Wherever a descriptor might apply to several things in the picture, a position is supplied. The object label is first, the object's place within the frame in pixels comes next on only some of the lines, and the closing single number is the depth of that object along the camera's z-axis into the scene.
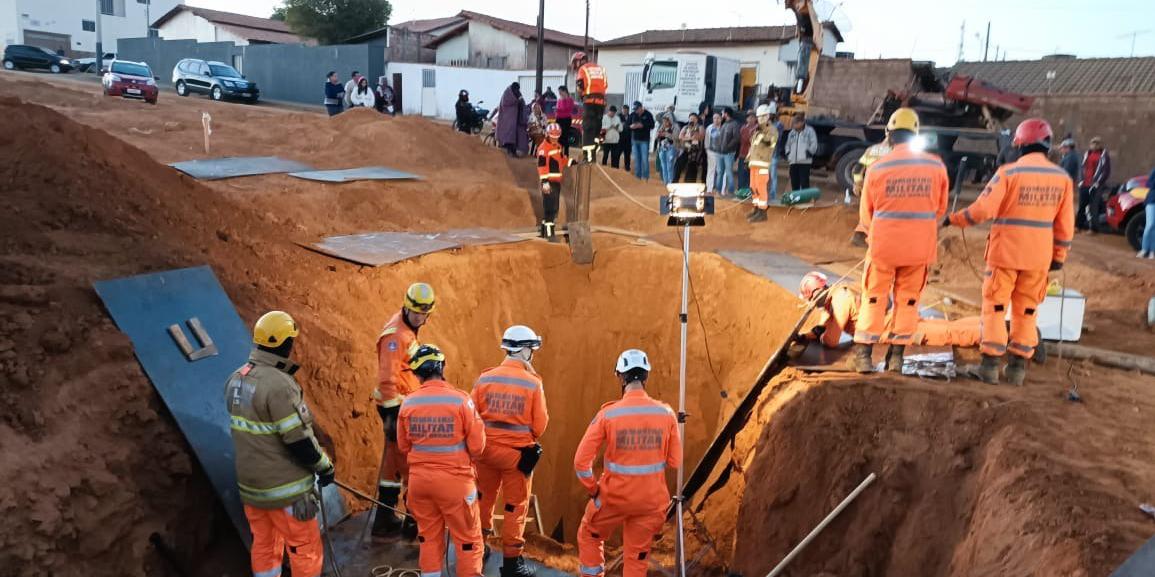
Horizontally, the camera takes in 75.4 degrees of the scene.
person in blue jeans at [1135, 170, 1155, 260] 11.50
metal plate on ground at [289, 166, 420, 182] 13.32
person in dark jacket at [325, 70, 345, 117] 19.97
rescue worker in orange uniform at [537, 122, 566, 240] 11.55
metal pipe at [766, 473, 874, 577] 5.56
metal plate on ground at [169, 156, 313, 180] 12.68
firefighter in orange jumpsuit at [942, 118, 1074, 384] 5.97
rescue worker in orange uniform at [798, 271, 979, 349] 7.30
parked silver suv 28.33
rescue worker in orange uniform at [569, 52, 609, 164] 11.05
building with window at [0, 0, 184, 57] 46.59
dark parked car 32.09
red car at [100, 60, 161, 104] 22.56
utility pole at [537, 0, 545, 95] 26.61
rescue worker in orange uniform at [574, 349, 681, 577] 5.46
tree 43.78
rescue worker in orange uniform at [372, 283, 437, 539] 6.10
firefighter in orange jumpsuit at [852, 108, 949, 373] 6.04
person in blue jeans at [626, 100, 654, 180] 17.61
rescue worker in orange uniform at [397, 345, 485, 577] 5.16
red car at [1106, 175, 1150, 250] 12.45
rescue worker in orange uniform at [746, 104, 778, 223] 13.33
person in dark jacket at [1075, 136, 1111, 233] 13.63
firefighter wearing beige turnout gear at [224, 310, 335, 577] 4.72
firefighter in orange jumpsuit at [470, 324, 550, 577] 5.81
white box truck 21.80
